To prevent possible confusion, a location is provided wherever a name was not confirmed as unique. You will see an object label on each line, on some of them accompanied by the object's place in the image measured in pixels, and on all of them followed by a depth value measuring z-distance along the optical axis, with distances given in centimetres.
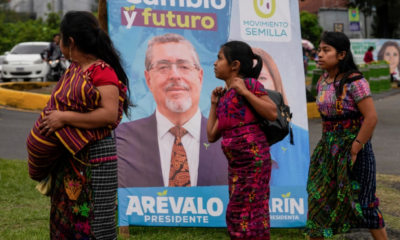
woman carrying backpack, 672
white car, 4083
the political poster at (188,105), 924
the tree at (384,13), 5499
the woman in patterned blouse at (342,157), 769
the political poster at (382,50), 4734
